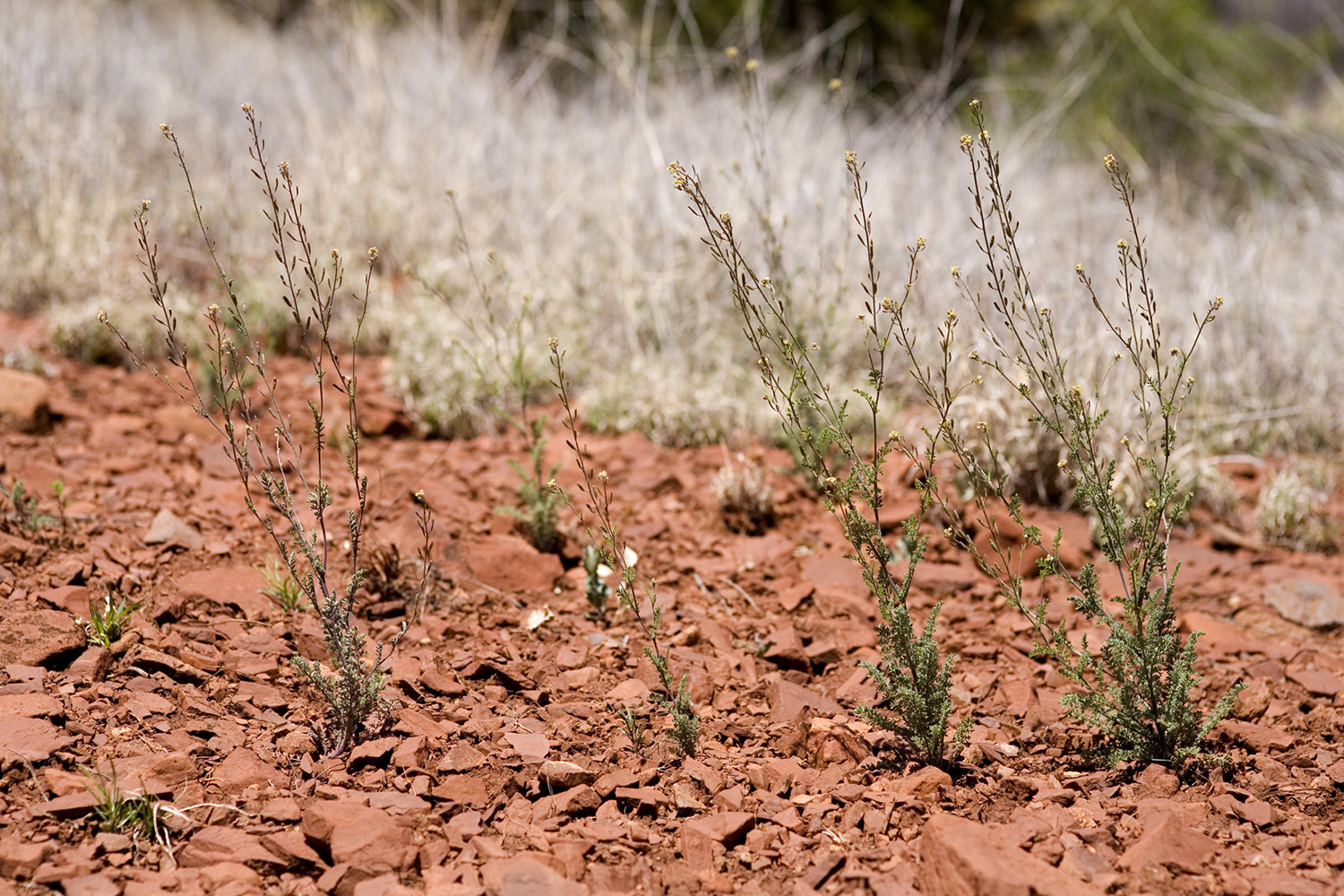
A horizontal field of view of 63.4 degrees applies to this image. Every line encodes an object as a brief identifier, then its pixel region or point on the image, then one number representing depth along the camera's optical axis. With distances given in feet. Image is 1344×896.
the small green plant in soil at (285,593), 9.04
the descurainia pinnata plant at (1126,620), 7.11
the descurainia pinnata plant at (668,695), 7.43
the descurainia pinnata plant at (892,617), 7.18
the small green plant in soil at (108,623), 7.95
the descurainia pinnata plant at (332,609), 7.10
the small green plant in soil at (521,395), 10.53
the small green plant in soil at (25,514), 9.46
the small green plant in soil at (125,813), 6.33
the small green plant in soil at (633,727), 7.52
